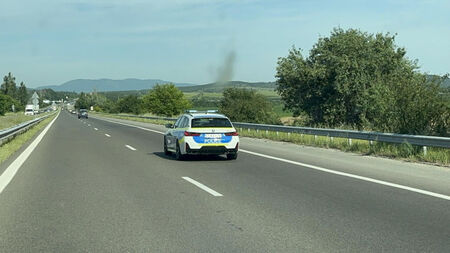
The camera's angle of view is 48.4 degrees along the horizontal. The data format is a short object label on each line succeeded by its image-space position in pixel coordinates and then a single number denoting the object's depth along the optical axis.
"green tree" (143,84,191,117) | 71.69
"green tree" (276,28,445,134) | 32.50
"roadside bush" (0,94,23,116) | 140.00
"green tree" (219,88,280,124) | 36.75
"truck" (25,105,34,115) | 107.29
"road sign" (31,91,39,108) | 67.41
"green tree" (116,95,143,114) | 96.30
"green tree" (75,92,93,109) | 195.70
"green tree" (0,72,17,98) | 196.62
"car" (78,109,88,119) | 81.50
